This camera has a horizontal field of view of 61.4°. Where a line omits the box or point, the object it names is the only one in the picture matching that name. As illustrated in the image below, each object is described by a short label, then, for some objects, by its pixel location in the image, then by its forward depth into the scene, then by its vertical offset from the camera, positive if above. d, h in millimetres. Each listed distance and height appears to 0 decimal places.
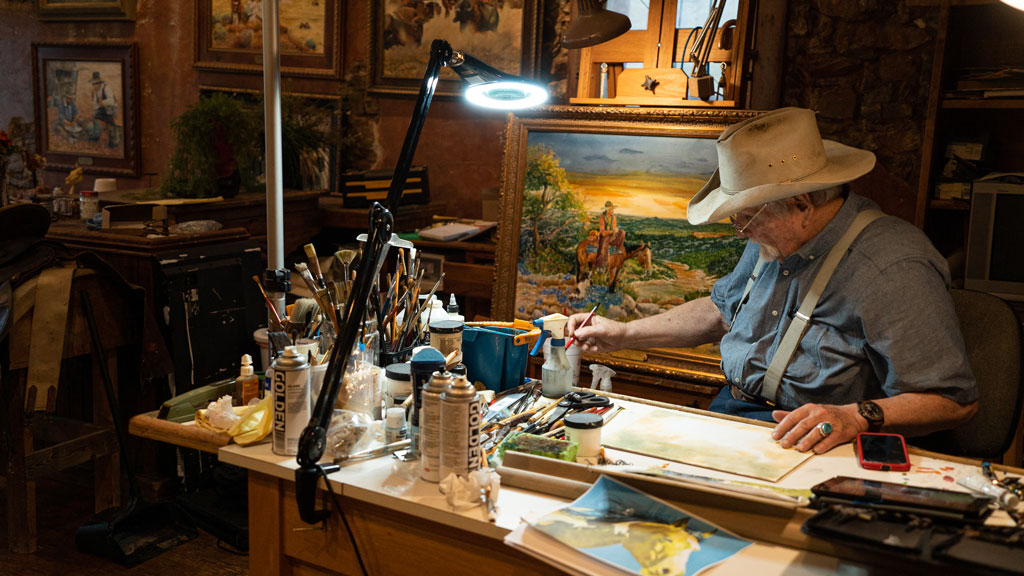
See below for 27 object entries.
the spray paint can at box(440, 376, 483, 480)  1647 -513
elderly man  2054 -330
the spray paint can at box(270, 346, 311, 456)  1796 -515
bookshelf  3338 +276
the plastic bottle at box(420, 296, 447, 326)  2334 -419
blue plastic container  2207 -501
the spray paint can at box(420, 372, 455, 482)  1700 -523
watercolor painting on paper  1798 -603
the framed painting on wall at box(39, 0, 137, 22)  6094 +959
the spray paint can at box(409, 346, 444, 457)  1844 -462
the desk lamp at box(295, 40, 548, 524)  1702 -257
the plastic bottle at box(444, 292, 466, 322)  2367 -409
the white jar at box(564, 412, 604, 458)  1773 -549
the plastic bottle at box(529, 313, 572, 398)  2191 -525
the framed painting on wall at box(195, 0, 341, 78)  5152 +712
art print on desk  1404 -623
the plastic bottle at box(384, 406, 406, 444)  1905 -587
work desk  1471 -653
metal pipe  2695 +40
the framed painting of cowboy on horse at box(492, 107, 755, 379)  3500 -235
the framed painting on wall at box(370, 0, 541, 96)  4504 +668
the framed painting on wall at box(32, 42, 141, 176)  6180 +267
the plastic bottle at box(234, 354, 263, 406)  2104 -570
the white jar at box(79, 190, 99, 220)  4059 -290
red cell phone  1791 -576
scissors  2027 -581
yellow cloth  1892 -608
